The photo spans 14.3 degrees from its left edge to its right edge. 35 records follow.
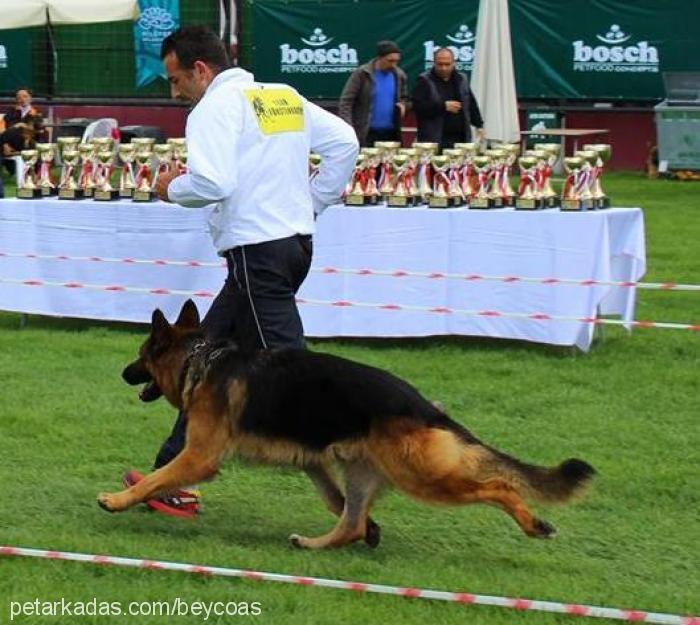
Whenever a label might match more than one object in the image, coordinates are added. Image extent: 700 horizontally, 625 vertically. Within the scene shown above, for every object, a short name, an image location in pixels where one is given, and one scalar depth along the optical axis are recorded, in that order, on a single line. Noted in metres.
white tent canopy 44.68
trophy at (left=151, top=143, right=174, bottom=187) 18.85
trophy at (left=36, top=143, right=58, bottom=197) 19.75
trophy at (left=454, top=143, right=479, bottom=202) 18.13
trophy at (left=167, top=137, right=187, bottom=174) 18.67
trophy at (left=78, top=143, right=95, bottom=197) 19.42
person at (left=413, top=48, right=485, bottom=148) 27.19
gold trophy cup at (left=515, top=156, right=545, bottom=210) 17.68
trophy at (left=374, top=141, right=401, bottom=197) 18.36
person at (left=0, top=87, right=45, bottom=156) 39.93
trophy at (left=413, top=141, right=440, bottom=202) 18.31
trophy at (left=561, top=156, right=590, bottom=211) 17.59
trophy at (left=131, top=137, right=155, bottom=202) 19.02
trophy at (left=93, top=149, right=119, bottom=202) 19.29
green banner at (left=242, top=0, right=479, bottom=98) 42.24
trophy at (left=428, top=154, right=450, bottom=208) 18.02
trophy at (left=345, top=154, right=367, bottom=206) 18.23
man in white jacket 10.15
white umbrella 30.55
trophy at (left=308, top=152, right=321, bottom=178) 17.51
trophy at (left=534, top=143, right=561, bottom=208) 17.84
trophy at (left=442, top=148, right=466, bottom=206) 18.10
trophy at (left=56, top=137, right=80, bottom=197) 19.50
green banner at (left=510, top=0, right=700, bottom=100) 40.44
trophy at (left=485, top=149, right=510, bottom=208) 17.93
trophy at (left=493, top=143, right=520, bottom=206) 18.04
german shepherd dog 9.65
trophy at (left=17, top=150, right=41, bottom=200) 19.63
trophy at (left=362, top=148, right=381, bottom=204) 18.30
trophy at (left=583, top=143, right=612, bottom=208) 17.89
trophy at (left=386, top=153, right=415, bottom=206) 18.17
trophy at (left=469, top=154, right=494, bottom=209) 17.89
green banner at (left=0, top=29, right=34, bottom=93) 49.43
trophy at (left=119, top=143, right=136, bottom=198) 19.18
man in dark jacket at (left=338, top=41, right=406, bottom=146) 27.78
